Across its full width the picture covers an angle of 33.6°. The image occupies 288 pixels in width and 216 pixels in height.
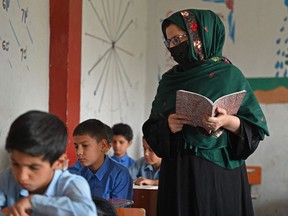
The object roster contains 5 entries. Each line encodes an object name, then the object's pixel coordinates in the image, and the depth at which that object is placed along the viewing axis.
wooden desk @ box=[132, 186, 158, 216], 2.70
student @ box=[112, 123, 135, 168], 4.41
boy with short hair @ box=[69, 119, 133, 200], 2.62
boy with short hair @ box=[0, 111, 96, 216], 1.28
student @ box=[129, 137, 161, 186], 3.60
